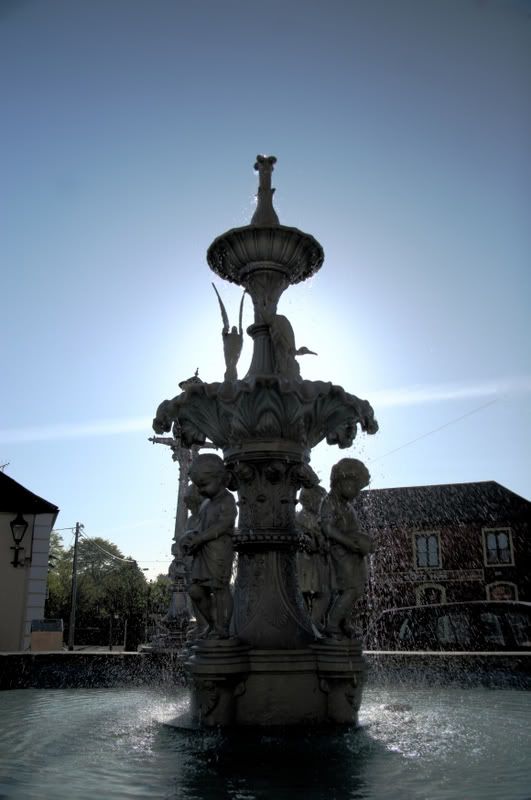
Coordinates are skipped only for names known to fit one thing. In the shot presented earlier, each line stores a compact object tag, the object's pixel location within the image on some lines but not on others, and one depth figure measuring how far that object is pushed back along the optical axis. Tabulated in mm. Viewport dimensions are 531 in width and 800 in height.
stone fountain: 5125
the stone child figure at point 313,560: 5910
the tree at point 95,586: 38759
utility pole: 27912
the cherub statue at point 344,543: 5379
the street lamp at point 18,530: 15227
